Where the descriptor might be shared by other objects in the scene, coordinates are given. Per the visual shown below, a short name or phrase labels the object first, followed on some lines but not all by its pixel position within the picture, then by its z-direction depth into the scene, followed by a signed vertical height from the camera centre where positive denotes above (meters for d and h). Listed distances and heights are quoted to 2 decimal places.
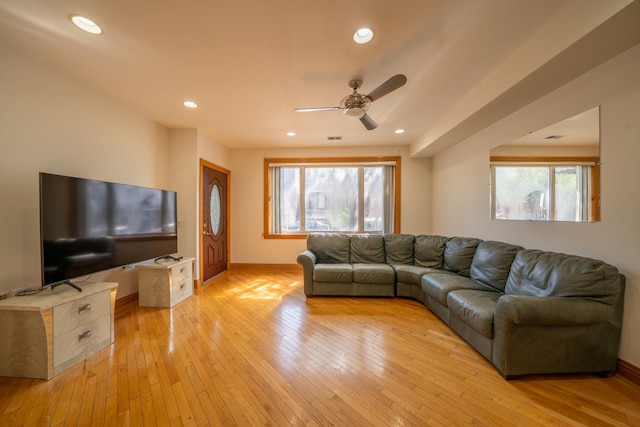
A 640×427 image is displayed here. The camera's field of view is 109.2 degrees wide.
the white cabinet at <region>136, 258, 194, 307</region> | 3.03 -0.96
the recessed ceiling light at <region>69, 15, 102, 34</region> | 1.66 +1.42
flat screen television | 1.92 -0.13
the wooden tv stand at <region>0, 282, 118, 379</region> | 1.72 -0.95
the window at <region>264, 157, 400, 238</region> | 4.93 +0.36
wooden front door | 4.07 -0.15
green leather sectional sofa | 1.69 -0.87
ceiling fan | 1.96 +1.11
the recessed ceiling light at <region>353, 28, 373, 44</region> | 1.77 +1.41
